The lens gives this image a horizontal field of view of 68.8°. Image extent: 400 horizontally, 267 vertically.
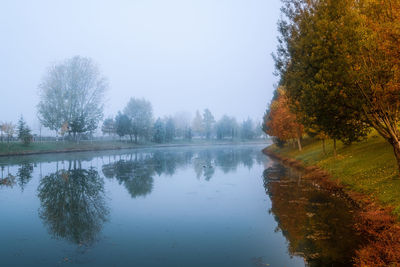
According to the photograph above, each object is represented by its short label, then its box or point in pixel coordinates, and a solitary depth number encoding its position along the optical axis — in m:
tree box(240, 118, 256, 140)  151.25
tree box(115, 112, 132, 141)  95.25
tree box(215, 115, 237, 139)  144.75
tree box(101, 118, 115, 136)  112.38
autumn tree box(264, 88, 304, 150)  41.91
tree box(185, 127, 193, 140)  133.15
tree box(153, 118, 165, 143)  108.25
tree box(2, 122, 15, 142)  58.67
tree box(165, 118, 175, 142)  116.44
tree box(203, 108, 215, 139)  148.88
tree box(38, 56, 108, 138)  66.56
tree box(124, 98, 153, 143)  99.00
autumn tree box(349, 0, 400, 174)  13.30
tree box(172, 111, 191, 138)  136.00
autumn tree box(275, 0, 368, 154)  14.23
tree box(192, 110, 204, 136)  149.46
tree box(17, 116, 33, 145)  57.91
